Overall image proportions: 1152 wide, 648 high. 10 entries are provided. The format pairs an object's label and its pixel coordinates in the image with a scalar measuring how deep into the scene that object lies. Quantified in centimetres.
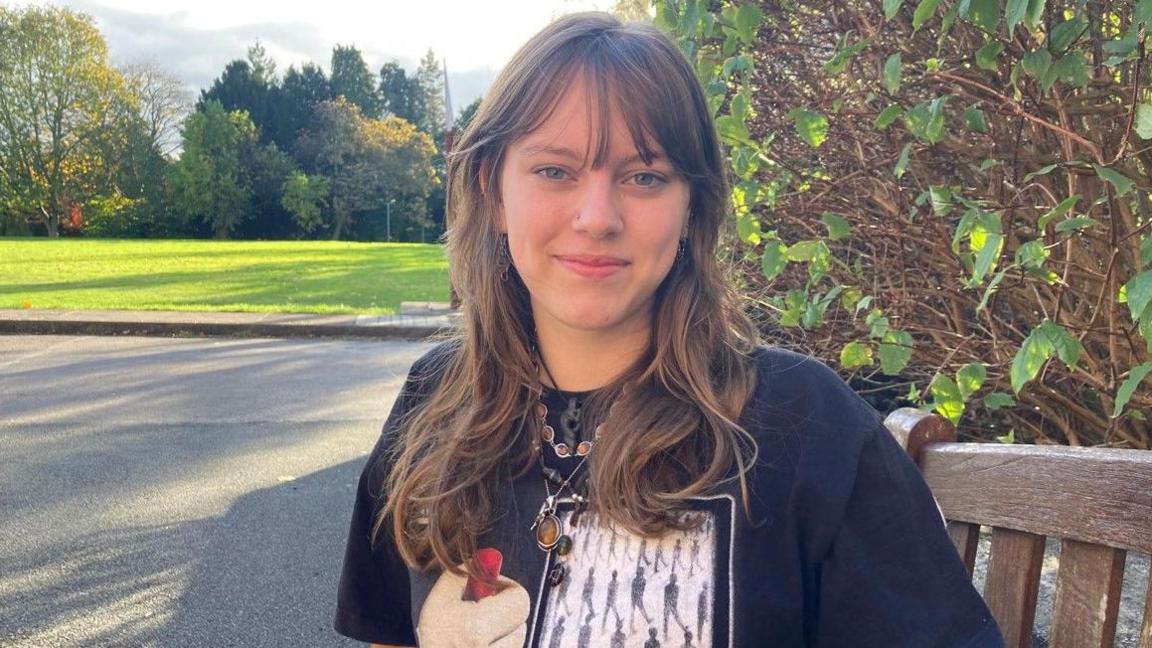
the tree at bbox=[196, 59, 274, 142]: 5241
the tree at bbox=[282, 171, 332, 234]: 4719
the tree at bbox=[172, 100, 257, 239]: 4572
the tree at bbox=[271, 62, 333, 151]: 5225
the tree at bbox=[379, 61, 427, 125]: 6494
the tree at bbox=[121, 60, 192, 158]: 4719
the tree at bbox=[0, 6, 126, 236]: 4316
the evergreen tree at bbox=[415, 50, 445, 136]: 6600
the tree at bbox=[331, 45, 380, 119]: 6031
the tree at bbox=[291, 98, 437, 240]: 4828
